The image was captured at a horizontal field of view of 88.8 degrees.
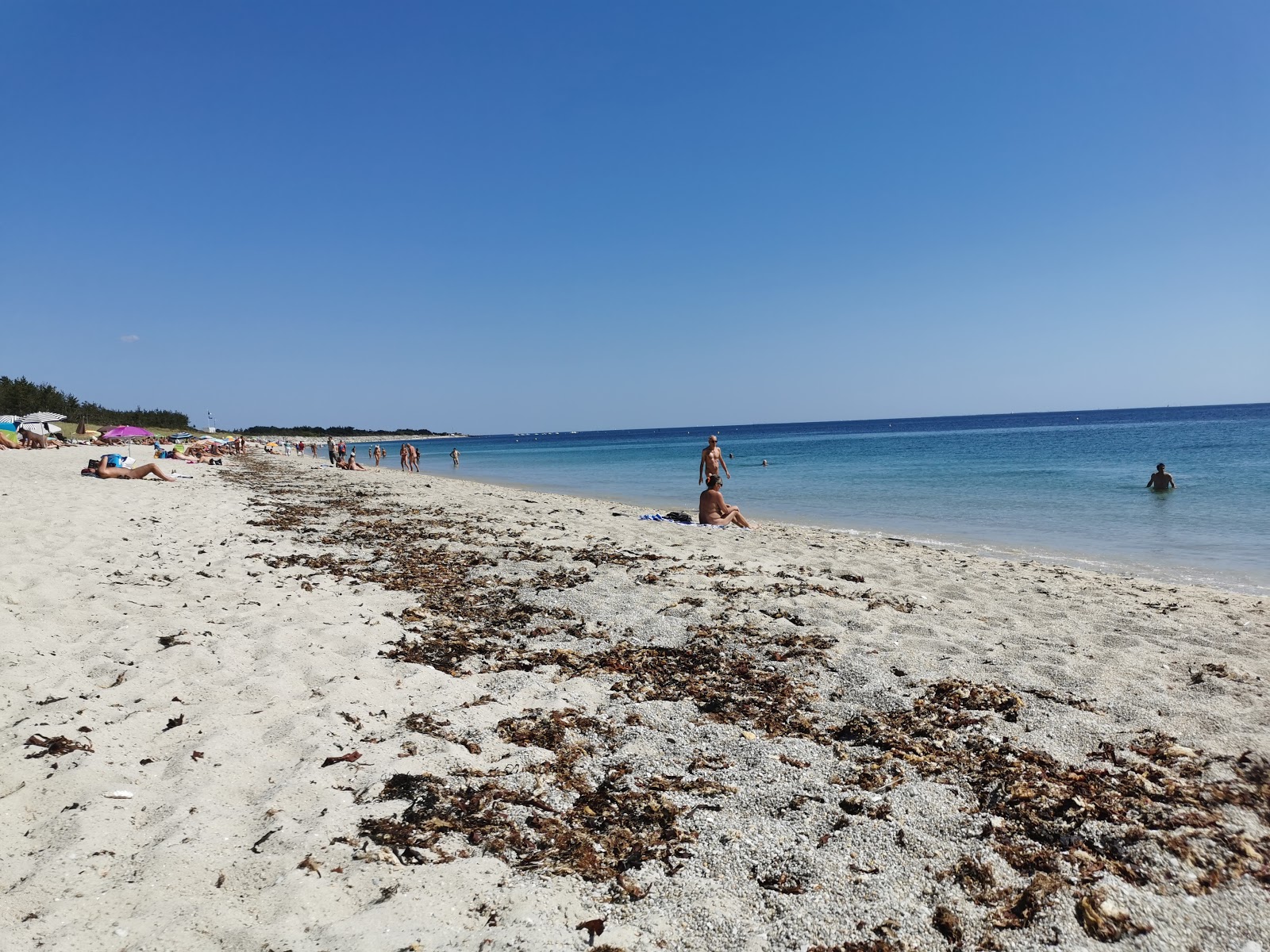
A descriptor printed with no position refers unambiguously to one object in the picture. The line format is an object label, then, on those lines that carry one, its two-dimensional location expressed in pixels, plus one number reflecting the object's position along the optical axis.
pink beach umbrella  28.42
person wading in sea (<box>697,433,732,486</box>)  14.64
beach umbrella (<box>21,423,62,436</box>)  38.25
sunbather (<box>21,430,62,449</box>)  31.55
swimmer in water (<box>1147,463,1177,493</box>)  19.09
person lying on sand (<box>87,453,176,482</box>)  17.53
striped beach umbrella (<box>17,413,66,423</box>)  39.19
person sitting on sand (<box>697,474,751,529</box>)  12.92
